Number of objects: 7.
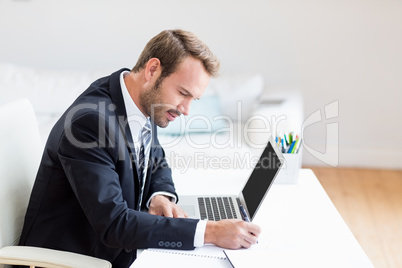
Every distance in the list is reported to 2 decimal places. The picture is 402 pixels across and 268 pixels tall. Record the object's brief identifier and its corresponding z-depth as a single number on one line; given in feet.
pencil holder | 6.01
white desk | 4.37
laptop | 5.07
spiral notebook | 4.24
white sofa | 9.21
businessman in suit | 4.50
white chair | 4.43
